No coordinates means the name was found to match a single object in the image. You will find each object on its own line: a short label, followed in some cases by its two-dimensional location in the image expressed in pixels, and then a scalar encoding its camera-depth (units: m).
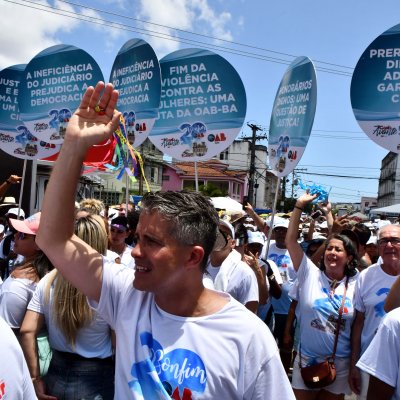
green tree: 40.83
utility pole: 36.34
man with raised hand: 1.45
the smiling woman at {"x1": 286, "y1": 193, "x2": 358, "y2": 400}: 3.38
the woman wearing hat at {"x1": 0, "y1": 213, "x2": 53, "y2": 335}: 2.50
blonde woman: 2.32
